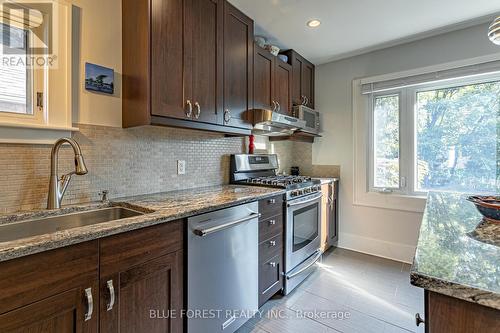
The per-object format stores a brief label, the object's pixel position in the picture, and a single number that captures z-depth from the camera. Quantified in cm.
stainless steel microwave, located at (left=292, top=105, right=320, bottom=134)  290
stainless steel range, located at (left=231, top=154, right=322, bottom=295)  214
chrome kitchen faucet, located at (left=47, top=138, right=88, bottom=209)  124
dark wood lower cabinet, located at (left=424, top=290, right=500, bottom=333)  51
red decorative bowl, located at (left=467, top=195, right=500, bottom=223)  104
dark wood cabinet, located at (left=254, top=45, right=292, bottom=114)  233
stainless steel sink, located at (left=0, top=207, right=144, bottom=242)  115
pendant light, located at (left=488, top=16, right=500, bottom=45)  122
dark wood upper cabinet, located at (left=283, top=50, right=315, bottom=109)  291
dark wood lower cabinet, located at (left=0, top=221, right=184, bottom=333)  80
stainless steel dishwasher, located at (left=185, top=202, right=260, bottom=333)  134
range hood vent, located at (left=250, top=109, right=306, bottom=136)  216
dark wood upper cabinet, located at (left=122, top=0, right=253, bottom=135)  150
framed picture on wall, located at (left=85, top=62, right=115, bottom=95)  150
